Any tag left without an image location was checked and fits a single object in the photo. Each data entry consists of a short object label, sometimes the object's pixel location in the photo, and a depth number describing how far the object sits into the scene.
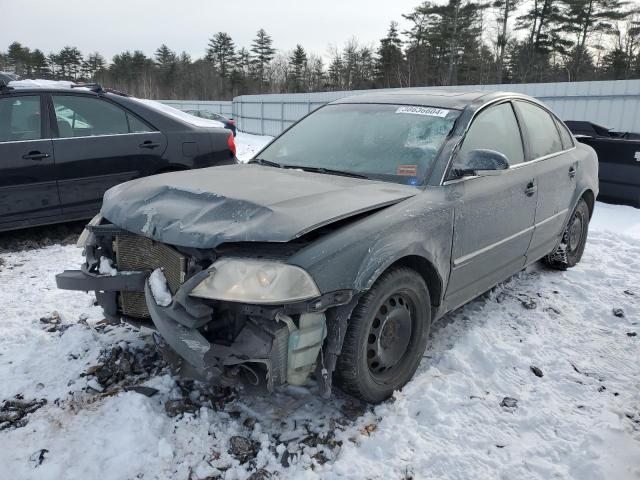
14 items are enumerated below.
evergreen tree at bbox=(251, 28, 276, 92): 64.38
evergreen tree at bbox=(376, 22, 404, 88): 45.22
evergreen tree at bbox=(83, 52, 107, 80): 72.62
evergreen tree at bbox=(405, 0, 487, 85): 39.41
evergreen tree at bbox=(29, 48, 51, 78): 68.62
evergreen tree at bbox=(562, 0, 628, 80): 34.06
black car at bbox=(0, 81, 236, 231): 4.74
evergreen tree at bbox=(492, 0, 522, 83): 37.66
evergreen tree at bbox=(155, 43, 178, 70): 73.55
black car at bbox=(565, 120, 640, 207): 7.05
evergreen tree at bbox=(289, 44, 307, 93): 57.45
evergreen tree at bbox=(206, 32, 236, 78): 66.62
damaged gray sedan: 2.10
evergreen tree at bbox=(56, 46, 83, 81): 71.38
